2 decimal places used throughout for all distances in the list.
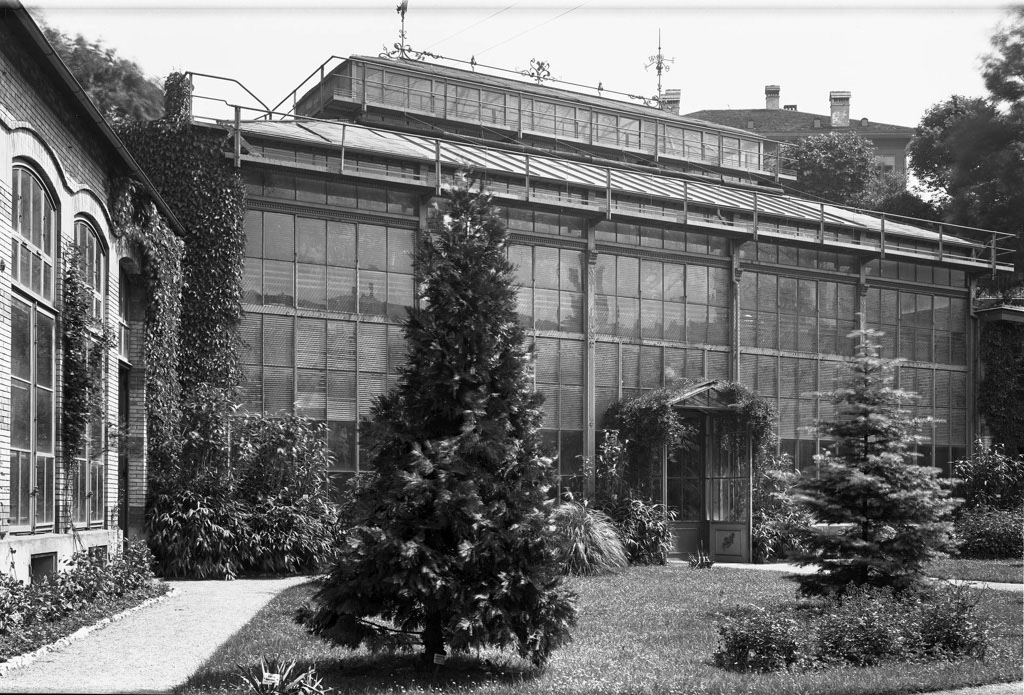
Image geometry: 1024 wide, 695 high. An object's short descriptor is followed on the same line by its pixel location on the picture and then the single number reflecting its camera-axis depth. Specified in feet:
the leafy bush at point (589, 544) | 67.62
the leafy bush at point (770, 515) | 85.66
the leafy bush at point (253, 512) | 65.87
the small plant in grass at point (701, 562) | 76.59
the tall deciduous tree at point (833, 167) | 173.06
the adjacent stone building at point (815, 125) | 202.39
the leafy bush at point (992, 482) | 93.15
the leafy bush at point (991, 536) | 80.43
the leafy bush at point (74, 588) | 40.16
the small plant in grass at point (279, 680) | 30.09
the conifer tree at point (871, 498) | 46.96
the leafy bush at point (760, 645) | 37.40
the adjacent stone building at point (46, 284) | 44.04
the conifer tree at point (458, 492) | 34.58
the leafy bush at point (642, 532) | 78.33
